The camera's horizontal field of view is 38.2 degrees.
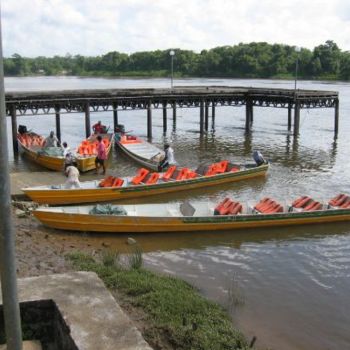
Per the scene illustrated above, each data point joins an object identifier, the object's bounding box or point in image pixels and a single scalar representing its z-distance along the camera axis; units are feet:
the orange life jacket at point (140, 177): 68.10
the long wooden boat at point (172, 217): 50.83
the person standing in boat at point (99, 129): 112.88
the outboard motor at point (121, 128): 115.51
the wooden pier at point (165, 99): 103.50
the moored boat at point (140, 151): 85.12
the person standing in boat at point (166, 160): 80.28
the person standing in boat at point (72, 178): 61.31
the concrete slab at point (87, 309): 20.48
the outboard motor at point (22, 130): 108.17
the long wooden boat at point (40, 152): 81.48
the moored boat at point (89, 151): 79.00
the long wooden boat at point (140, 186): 59.98
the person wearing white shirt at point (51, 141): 92.53
